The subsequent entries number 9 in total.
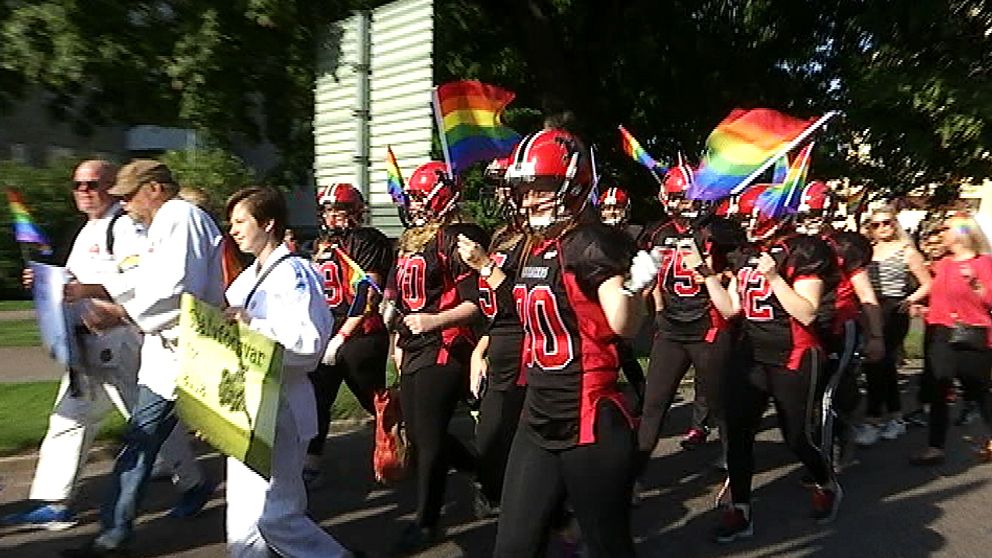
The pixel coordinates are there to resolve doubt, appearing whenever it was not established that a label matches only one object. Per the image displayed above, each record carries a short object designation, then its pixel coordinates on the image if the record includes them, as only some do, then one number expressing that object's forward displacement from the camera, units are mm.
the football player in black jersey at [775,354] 5770
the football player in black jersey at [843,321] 6610
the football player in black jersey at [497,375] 5500
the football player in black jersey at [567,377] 3744
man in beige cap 4965
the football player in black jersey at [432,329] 5551
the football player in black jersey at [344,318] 6535
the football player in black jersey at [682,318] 6297
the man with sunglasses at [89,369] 5711
